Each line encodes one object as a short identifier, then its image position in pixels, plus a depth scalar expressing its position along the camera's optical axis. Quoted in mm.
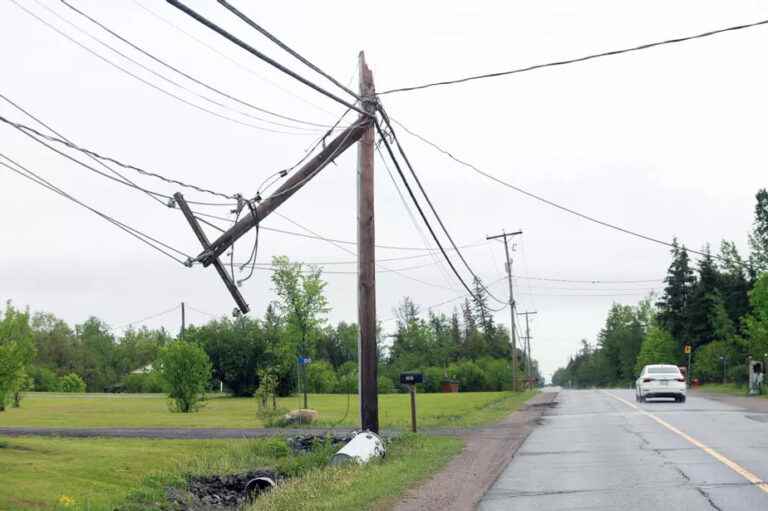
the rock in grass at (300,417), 30703
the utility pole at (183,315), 85912
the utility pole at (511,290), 69688
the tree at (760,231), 90312
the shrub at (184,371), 42250
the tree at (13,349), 26125
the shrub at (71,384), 95750
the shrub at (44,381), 100875
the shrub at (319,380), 76750
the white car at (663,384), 39344
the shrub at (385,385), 81875
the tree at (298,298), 48750
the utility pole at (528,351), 111319
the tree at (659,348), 107375
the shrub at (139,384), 95638
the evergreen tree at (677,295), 102812
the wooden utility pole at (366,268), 19781
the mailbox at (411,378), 22203
